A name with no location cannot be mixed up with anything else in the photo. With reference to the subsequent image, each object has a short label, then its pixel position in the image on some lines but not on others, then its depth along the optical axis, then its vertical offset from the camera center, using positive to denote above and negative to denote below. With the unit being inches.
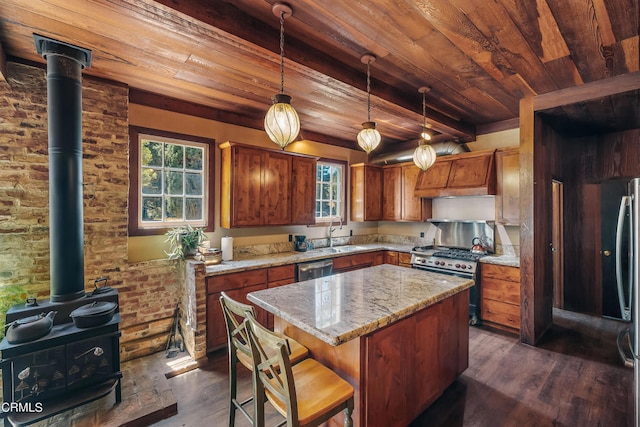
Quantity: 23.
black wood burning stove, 75.9 -27.0
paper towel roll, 136.9 -17.0
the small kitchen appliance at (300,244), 168.9 -18.6
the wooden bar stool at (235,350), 63.7 -34.7
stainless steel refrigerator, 73.3 -23.0
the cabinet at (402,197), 188.7 +10.8
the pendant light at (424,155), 102.6 +20.4
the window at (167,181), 122.0 +15.2
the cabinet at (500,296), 136.2 -41.6
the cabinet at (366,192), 199.6 +14.4
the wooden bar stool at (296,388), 51.5 -36.4
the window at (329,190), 194.5 +16.0
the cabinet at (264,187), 138.4 +13.6
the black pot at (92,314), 82.0 -29.0
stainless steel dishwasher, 143.6 -29.5
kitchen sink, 170.1 -23.0
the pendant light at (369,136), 90.0 +24.1
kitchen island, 62.6 -30.8
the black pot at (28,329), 72.7 -29.6
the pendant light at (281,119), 69.6 +23.1
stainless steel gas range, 146.8 -23.7
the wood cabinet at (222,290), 115.3 -33.5
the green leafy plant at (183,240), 122.0 -11.5
